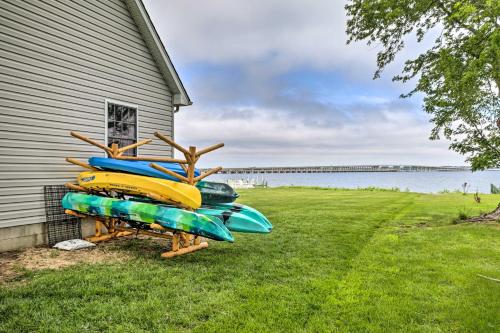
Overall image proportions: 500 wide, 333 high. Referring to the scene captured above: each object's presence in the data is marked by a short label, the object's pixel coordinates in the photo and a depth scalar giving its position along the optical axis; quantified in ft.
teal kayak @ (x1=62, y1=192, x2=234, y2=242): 17.88
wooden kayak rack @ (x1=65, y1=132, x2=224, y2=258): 19.60
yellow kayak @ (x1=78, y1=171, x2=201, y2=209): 19.08
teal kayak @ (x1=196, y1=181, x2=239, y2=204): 22.49
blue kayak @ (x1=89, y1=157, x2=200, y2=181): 21.02
